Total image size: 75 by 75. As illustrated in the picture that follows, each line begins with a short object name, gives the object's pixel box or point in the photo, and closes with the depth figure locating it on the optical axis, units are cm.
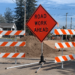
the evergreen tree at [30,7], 6288
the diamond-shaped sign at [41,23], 775
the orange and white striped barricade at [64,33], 735
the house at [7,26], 5926
